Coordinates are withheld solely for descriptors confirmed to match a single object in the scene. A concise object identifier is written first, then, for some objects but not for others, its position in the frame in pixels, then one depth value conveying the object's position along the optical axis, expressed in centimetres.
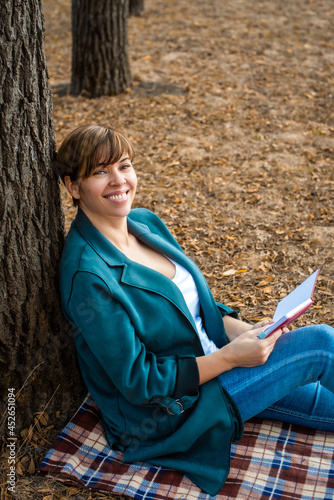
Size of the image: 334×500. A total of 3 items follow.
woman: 263
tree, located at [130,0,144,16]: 1086
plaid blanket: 283
